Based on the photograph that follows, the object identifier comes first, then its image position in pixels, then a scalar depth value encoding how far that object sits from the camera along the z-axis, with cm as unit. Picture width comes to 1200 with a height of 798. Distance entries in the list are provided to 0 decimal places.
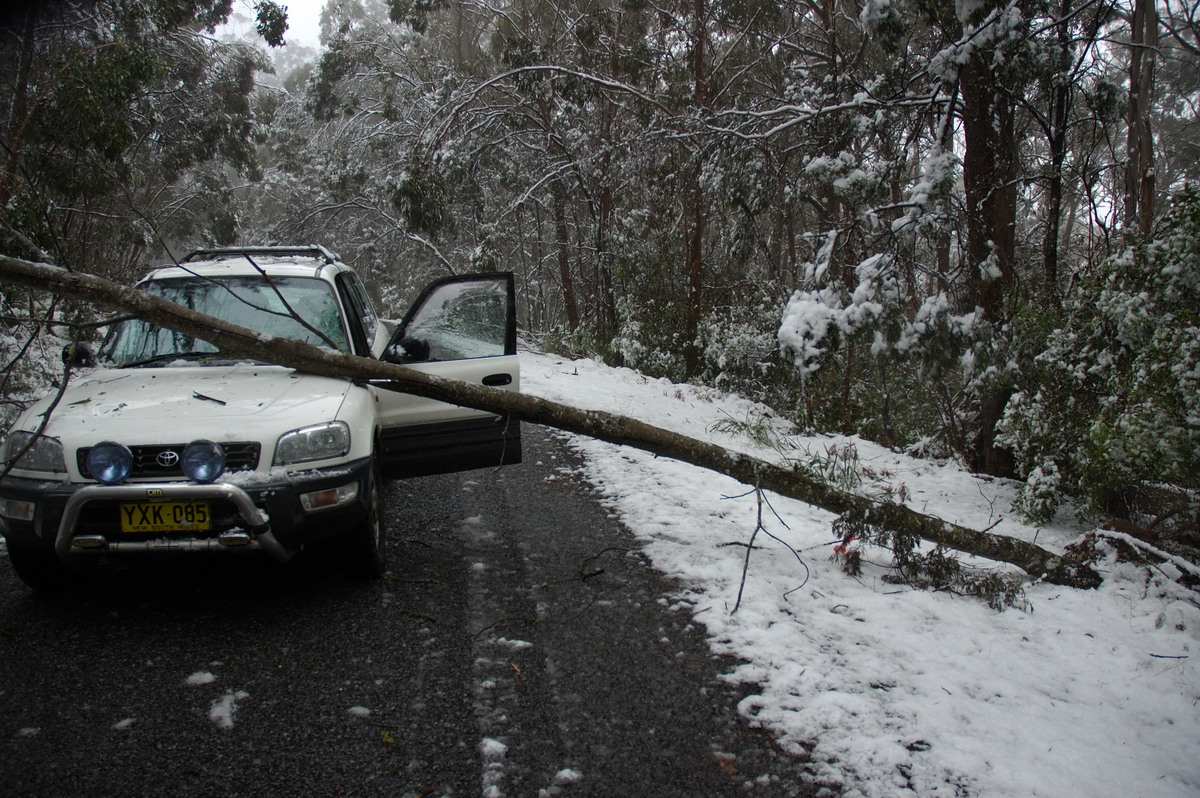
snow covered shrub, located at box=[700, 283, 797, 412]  1180
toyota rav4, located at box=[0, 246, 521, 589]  311
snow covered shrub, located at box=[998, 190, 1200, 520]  414
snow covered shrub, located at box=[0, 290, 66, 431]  591
